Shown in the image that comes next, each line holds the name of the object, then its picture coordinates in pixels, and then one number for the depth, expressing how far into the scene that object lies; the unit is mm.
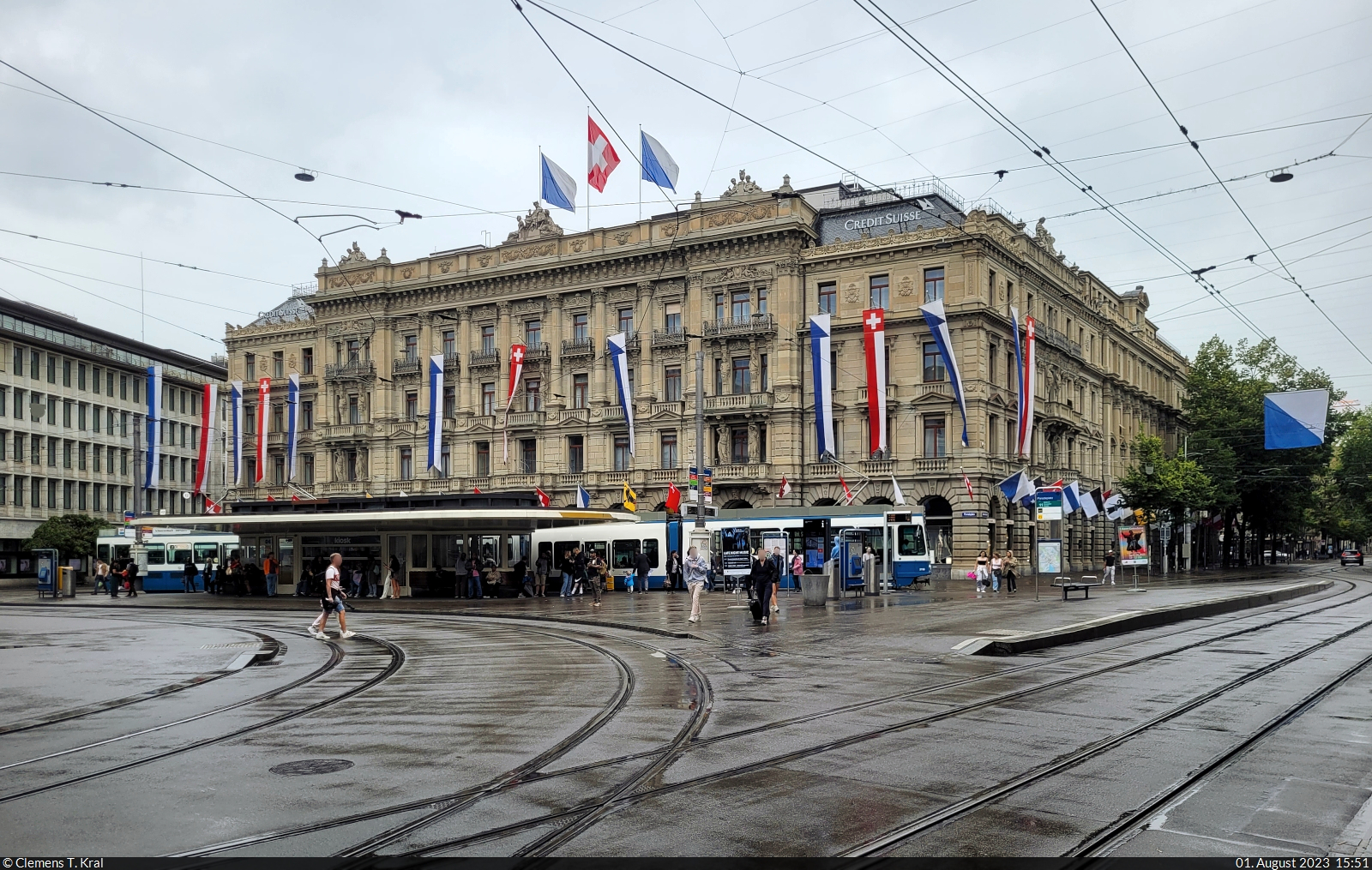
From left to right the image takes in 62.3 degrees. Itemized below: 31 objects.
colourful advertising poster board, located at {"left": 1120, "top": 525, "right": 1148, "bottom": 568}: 40562
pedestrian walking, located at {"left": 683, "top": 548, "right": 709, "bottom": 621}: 25438
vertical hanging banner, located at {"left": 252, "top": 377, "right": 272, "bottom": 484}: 61906
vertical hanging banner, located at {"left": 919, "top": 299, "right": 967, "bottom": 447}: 44906
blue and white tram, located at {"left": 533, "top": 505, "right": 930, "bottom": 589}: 45812
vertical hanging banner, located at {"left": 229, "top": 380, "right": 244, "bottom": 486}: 62656
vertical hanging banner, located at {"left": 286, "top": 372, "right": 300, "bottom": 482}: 59281
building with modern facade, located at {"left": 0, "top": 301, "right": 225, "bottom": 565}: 77625
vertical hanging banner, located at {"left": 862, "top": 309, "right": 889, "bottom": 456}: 48875
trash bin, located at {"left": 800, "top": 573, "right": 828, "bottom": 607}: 31156
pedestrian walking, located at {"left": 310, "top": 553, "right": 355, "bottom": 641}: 22281
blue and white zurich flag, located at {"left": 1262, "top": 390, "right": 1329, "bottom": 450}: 33812
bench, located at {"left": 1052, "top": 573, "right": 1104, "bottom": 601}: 31948
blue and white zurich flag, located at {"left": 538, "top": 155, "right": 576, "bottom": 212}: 47062
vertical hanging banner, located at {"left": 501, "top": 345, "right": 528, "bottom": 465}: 57125
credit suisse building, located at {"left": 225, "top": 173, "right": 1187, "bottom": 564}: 57250
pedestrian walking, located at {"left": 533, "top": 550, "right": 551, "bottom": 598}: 41312
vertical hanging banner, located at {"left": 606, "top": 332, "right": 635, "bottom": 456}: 52844
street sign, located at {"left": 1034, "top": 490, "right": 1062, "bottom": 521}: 32000
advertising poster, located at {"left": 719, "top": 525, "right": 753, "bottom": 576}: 45938
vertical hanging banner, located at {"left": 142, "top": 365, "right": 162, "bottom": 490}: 56031
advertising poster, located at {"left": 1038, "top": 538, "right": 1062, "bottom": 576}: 36125
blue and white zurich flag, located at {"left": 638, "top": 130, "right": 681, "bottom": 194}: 42697
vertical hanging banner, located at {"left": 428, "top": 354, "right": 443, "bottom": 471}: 58031
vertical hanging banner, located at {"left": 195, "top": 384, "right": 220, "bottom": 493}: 59656
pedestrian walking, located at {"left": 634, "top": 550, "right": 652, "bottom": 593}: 47156
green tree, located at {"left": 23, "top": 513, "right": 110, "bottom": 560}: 69125
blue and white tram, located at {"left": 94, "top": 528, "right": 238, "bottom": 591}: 53375
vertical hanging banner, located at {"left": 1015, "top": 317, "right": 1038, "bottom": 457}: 49969
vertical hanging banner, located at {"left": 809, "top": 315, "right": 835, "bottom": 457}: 48344
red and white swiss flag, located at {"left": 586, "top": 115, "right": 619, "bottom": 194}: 39656
